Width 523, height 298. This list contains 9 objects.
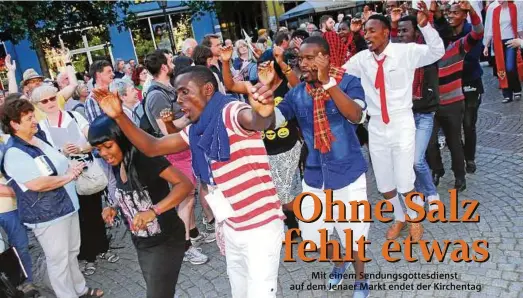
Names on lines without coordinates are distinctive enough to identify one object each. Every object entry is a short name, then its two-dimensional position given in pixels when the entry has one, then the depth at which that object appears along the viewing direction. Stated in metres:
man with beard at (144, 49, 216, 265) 4.44
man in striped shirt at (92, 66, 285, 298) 2.53
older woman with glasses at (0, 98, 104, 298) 3.64
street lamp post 14.08
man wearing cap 5.65
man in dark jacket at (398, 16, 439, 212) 4.52
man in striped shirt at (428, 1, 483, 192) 5.03
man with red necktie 3.92
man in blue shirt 3.16
